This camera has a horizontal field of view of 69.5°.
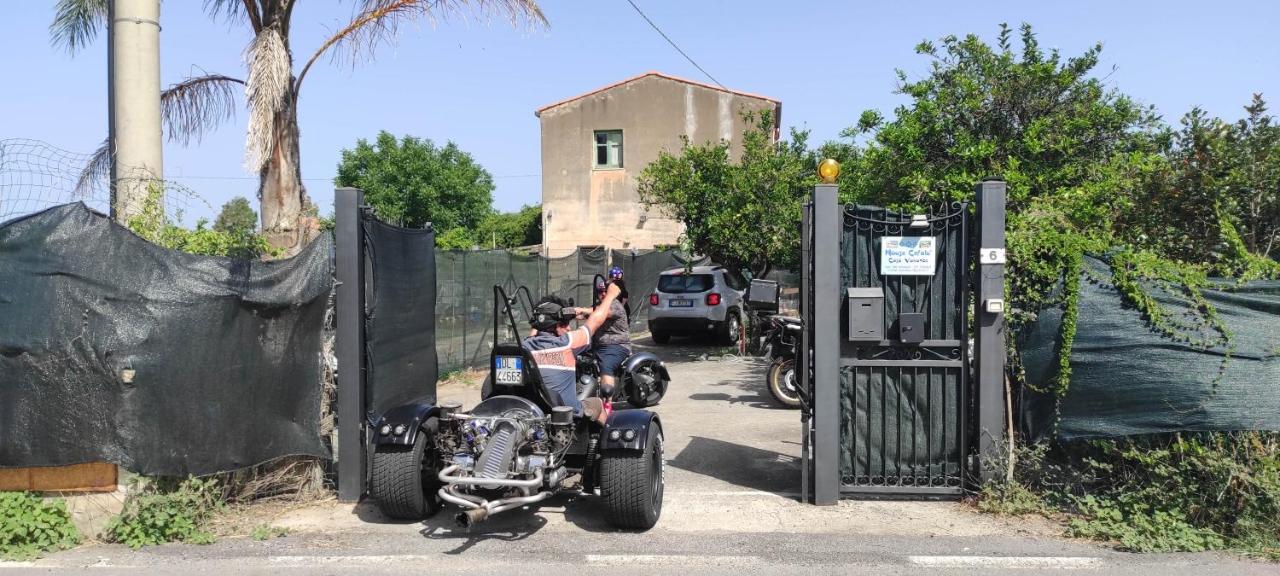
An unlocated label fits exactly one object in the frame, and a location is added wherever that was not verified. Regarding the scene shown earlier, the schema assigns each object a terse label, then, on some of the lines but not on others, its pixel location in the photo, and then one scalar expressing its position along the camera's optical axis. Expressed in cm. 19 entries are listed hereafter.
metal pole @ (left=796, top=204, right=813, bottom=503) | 646
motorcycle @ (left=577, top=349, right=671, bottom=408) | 1062
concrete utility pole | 720
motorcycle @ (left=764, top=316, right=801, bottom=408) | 1062
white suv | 1727
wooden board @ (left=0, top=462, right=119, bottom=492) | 551
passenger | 1018
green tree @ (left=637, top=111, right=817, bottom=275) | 1571
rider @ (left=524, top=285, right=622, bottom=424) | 603
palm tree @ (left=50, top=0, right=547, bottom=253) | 859
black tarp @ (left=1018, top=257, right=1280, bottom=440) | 555
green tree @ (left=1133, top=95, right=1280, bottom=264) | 676
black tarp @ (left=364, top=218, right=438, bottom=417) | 668
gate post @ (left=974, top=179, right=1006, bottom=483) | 618
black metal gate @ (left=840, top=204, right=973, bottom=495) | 636
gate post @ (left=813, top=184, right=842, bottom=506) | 633
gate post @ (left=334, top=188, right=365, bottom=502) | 647
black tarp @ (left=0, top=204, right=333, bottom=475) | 532
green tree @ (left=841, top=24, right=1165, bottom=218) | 988
